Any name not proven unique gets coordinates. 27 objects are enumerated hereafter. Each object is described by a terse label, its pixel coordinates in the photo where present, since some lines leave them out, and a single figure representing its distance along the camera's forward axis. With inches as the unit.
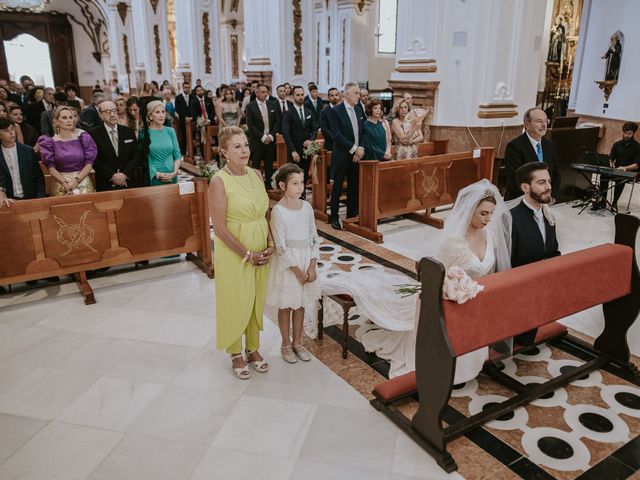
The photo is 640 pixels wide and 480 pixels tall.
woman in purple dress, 192.4
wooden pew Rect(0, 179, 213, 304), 178.9
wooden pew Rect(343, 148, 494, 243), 252.2
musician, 296.4
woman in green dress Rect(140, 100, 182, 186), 210.4
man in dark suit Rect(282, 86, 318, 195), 305.6
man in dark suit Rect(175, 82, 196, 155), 451.8
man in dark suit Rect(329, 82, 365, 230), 257.1
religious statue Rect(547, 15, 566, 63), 639.1
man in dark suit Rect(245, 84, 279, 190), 318.0
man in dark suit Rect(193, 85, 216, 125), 450.0
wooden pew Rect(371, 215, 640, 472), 103.8
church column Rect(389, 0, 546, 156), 314.8
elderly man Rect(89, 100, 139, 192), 207.6
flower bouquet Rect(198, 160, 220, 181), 183.6
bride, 126.2
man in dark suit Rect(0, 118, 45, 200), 190.9
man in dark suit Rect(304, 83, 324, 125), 411.2
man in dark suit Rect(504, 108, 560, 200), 185.2
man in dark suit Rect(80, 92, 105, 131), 244.2
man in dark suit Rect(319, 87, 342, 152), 263.0
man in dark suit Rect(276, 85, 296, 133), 328.2
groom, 133.0
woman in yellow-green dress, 124.3
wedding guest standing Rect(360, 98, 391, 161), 258.8
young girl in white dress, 132.0
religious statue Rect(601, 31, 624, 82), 408.8
